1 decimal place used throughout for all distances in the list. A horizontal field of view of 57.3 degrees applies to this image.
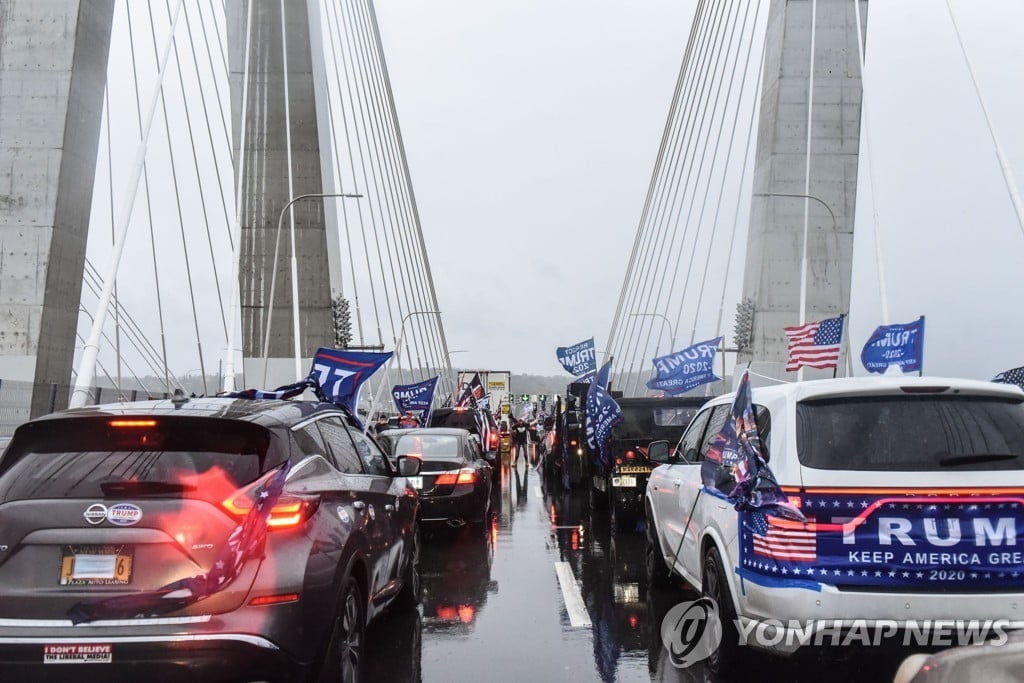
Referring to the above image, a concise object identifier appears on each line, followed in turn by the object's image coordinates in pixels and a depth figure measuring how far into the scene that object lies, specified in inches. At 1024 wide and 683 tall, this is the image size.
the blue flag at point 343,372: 466.6
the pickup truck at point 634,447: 495.5
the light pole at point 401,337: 1535.3
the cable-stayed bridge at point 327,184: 1053.2
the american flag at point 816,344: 803.4
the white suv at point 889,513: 184.4
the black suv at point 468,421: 914.7
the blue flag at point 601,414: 559.2
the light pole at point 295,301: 953.5
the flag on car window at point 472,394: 1295.5
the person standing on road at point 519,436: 1629.8
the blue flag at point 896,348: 696.4
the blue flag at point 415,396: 1032.2
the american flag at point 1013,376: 426.9
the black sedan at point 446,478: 465.7
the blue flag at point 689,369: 1012.5
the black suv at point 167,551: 156.9
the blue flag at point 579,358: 1347.2
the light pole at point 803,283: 1003.3
